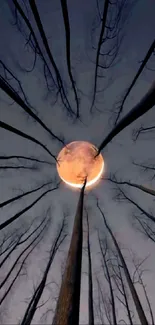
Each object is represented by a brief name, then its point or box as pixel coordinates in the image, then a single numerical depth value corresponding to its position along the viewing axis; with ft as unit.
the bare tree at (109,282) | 31.42
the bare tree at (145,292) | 30.68
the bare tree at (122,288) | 30.50
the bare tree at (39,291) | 26.30
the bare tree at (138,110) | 12.27
